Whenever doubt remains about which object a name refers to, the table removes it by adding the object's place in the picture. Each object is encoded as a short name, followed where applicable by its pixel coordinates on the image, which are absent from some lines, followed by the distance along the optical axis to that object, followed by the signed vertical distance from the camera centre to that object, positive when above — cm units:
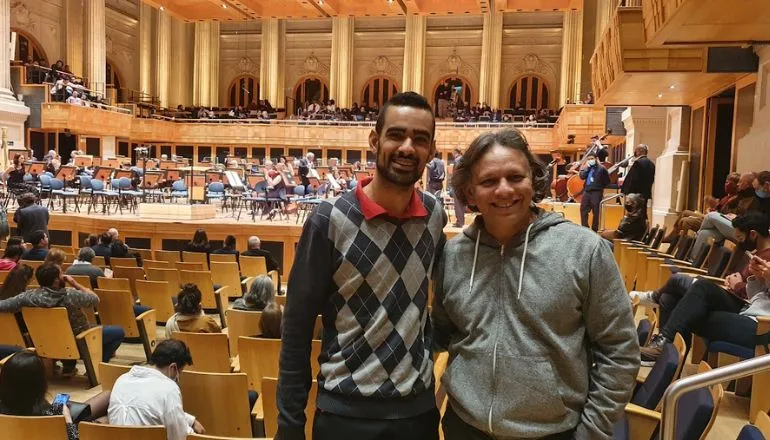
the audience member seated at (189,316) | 424 -108
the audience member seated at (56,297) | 446 -103
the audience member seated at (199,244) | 791 -108
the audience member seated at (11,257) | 569 -97
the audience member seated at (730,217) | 559 -38
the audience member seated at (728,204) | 601 -31
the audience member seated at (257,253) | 760 -112
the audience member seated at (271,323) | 390 -101
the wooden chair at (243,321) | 439 -114
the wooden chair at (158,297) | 551 -124
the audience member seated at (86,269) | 576 -105
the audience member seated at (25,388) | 264 -101
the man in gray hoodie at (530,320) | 144 -36
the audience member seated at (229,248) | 765 -109
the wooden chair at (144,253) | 807 -126
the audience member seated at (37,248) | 638 -98
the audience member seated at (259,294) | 459 -98
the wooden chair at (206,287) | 590 -123
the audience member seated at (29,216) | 804 -80
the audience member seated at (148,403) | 271 -108
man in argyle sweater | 156 -36
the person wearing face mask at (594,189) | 887 -26
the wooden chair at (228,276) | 680 -127
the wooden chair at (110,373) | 315 -110
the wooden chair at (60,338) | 436 -130
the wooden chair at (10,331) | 442 -128
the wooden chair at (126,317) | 491 -129
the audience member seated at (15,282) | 474 -98
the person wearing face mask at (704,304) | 385 -81
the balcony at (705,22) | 515 +141
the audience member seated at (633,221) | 730 -59
